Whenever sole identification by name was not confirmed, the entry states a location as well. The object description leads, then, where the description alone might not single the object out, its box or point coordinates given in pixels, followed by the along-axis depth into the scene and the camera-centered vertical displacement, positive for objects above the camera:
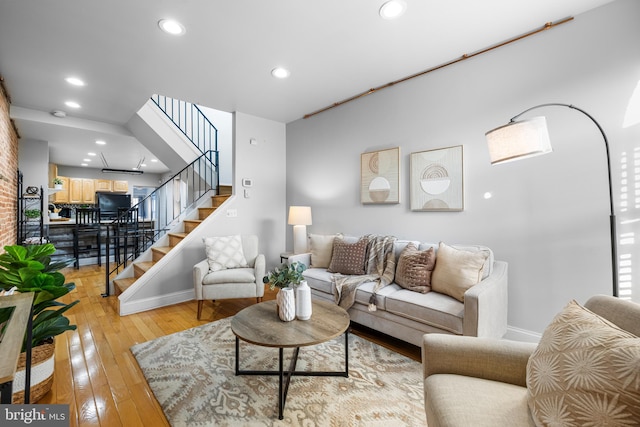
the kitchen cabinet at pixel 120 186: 9.00 +1.02
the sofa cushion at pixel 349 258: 2.96 -0.46
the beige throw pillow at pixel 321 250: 3.35 -0.41
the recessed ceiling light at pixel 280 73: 2.94 +1.55
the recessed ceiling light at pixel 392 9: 1.99 +1.52
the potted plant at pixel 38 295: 1.67 -0.48
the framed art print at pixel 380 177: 3.22 +0.47
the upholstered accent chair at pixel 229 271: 3.05 -0.64
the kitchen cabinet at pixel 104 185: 8.71 +1.04
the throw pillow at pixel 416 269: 2.42 -0.49
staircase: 3.65 -0.46
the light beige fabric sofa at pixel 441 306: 1.92 -0.71
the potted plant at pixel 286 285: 1.91 -0.48
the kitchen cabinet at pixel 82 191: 8.23 +0.82
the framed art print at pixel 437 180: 2.75 +0.36
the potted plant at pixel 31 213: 4.35 +0.08
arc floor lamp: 1.74 +0.45
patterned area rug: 1.60 -1.14
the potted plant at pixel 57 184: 6.57 +0.81
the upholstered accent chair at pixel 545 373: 0.77 -0.57
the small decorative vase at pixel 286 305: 1.91 -0.61
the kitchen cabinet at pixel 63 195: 7.89 +0.66
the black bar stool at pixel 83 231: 5.64 -0.28
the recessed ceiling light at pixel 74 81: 3.12 +1.57
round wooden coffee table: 1.63 -0.72
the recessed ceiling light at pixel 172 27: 2.19 +1.54
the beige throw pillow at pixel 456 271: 2.17 -0.46
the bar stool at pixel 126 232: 4.09 -0.24
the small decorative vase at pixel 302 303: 1.92 -0.60
